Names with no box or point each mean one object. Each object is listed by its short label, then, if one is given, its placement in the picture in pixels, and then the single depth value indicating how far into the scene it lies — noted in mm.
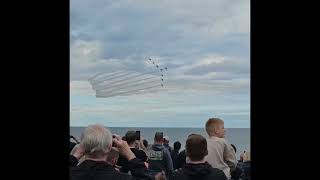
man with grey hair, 1747
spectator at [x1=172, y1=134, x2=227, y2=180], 1927
